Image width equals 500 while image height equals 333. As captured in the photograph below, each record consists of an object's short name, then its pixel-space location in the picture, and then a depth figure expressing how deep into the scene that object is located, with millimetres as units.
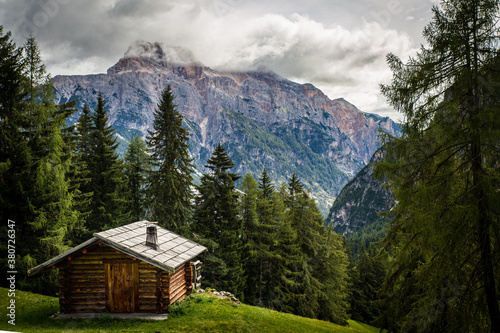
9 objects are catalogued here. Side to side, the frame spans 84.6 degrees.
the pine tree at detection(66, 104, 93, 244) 22800
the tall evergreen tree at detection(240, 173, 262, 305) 27562
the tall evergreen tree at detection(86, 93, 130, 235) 28000
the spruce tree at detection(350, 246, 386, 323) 47062
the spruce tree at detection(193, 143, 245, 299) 27266
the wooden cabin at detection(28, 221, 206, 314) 15078
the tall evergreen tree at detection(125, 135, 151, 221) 31906
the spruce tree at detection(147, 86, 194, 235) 25828
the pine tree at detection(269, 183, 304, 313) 27453
